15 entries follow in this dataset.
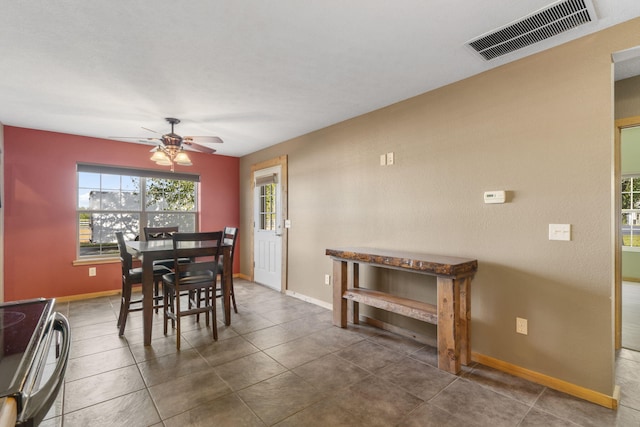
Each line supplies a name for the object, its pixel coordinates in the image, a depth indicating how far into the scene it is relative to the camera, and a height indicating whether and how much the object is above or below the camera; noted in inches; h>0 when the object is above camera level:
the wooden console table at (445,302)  91.5 -29.9
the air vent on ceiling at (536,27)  69.2 +47.4
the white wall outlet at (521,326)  90.6 -34.8
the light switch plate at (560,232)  83.2 -5.4
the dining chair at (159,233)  162.7 -10.5
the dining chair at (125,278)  119.5 -25.9
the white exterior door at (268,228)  195.0 -9.4
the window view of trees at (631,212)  212.5 +0.3
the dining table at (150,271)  110.8 -22.9
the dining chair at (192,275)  109.0 -24.7
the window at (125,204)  178.7 +7.3
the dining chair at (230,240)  136.6 -13.3
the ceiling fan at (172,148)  132.6 +30.5
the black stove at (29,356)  21.4 -13.3
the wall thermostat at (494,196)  95.1 +5.4
